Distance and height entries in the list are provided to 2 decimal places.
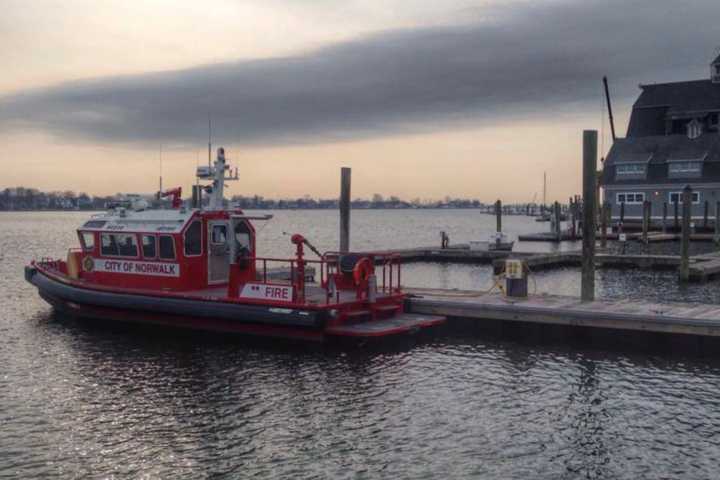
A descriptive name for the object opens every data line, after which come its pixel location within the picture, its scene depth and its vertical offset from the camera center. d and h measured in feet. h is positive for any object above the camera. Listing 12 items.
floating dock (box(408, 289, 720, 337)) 53.98 -7.92
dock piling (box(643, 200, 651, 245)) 156.87 -2.08
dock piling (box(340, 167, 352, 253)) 87.97 +0.71
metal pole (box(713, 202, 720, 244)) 152.56 -3.17
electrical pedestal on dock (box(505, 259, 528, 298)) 65.26 -5.98
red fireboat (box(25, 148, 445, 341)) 57.52 -6.34
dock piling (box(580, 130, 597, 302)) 63.52 +0.29
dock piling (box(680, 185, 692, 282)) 92.27 -5.13
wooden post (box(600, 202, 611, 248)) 141.38 -3.30
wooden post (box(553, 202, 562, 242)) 179.80 -3.14
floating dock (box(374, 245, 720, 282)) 97.71 -7.49
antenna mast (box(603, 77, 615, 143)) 253.12 +36.38
